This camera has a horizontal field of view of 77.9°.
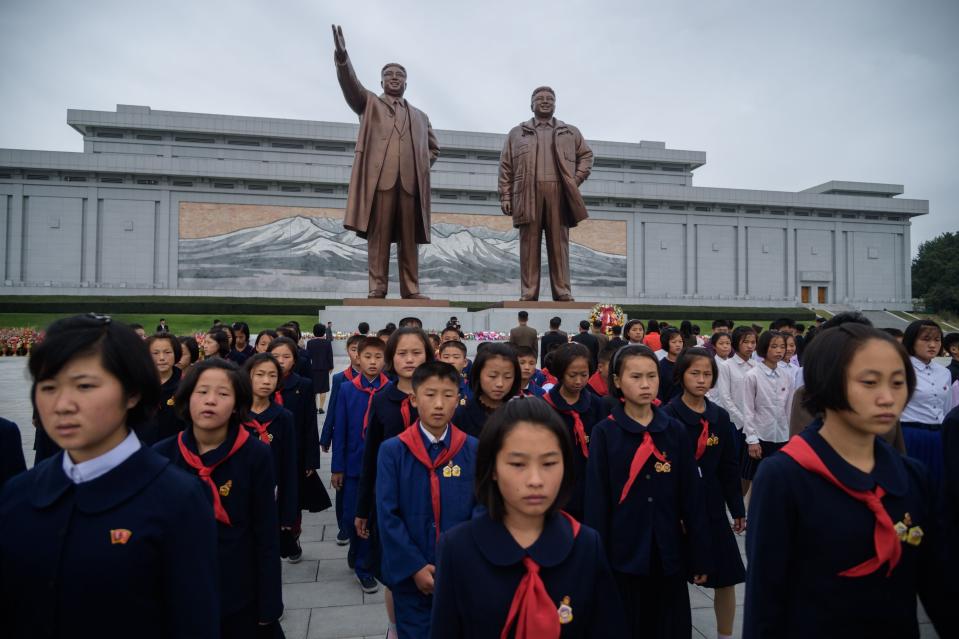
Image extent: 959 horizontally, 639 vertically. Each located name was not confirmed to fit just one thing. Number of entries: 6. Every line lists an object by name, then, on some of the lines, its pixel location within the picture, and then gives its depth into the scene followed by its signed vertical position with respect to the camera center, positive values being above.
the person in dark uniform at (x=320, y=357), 8.15 -0.38
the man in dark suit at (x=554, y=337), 7.06 -0.04
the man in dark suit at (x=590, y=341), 6.98 -0.09
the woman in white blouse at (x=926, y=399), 3.52 -0.37
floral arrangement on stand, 9.82 +0.32
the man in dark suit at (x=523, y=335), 6.76 -0.02
